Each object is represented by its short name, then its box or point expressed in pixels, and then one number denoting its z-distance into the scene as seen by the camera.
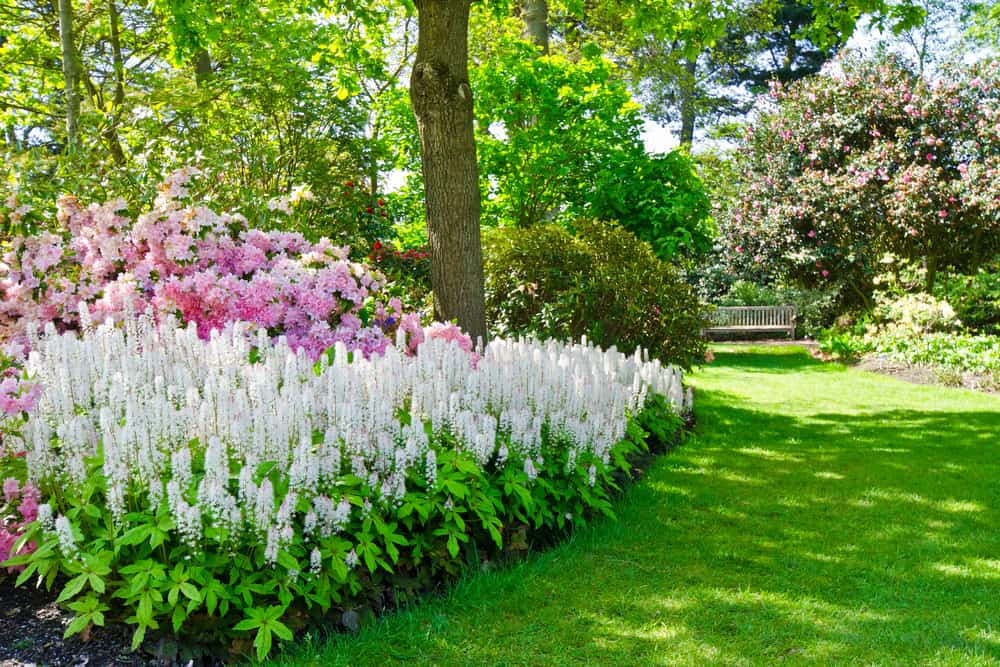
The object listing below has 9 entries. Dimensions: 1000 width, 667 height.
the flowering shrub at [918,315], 13.33
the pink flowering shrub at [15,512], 3.28
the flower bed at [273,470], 2.92
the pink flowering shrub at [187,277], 5.23
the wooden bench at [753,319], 19.82
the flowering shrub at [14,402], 3.51
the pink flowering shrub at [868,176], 14.96
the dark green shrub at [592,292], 8.41
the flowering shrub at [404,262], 11.37
